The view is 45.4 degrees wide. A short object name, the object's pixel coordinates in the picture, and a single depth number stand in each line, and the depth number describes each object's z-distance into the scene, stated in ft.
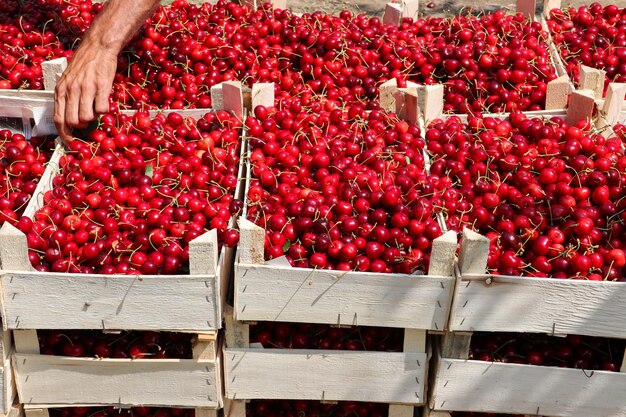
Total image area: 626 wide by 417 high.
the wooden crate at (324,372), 8.90
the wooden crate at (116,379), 8.86
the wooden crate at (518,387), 8.79
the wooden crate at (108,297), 8.20
